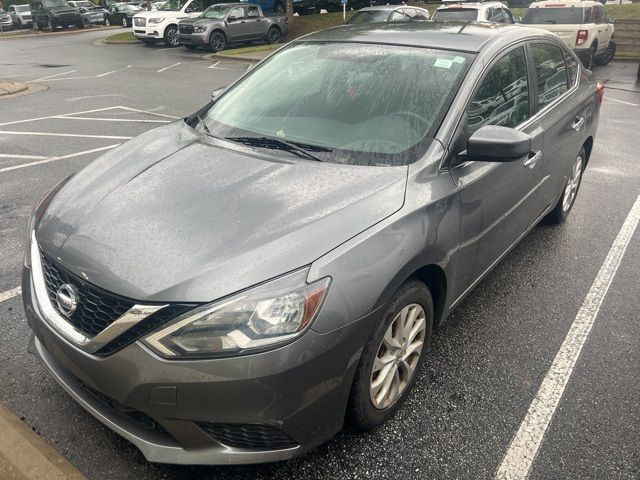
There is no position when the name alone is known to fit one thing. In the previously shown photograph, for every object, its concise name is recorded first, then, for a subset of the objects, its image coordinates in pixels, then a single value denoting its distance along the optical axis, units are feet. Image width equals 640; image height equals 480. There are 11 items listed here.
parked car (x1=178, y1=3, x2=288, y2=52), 61.16
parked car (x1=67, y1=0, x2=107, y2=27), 109.70
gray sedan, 6.08
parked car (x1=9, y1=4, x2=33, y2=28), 117.08
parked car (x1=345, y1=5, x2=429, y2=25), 49.78
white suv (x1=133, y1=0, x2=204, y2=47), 68.33
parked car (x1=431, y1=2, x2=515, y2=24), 45.85
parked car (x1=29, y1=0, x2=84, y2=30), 98.78
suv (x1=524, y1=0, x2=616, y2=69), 44.45
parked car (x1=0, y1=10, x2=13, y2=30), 117.39
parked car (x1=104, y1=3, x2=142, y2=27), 104.95
